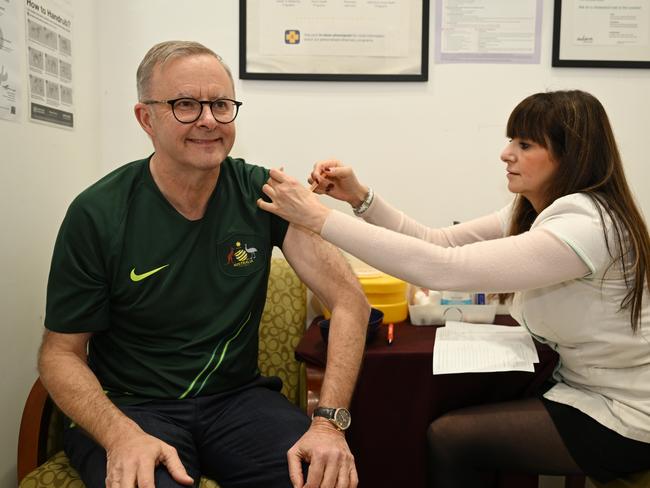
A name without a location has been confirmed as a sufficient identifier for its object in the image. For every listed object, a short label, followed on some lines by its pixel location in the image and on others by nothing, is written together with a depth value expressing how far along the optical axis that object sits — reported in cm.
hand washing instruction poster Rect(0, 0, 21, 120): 152
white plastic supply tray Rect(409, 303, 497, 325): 193
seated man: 132
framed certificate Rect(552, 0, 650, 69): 214
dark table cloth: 166
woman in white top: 135
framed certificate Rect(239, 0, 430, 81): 210
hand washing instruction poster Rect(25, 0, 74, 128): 168
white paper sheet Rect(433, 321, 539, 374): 153
